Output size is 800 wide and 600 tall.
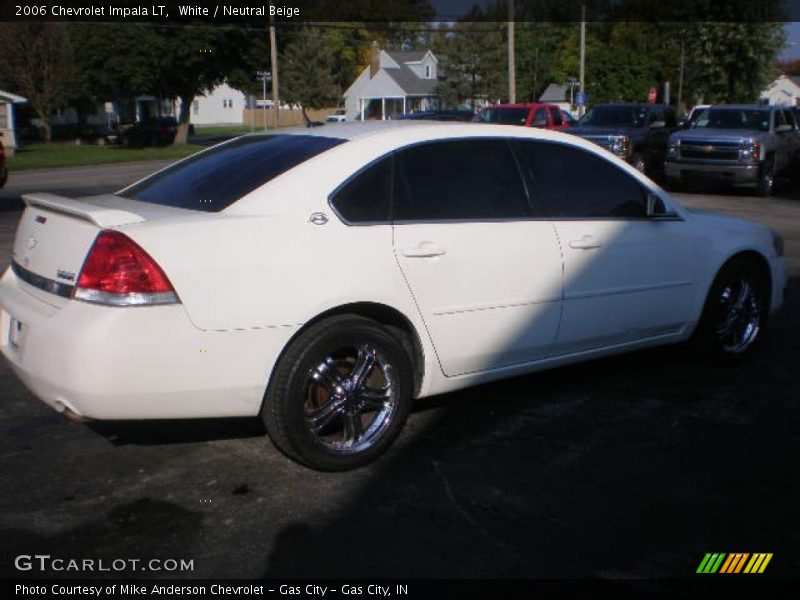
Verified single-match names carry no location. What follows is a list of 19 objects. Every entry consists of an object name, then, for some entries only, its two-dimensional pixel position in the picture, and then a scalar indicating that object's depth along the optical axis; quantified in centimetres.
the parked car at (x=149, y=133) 5053
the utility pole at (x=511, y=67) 3722
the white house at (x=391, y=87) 8231
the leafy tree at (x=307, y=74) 7975
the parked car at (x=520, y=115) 2636
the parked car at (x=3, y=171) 1830
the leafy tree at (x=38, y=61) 4488
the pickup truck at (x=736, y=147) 1978
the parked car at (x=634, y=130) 2170
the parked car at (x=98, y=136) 5181
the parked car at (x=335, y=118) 7028
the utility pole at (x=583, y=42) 4508
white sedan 401
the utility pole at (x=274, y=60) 4238
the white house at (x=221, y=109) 10169
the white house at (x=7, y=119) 4231
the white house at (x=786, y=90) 10625
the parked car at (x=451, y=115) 3434
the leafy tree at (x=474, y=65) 7131
